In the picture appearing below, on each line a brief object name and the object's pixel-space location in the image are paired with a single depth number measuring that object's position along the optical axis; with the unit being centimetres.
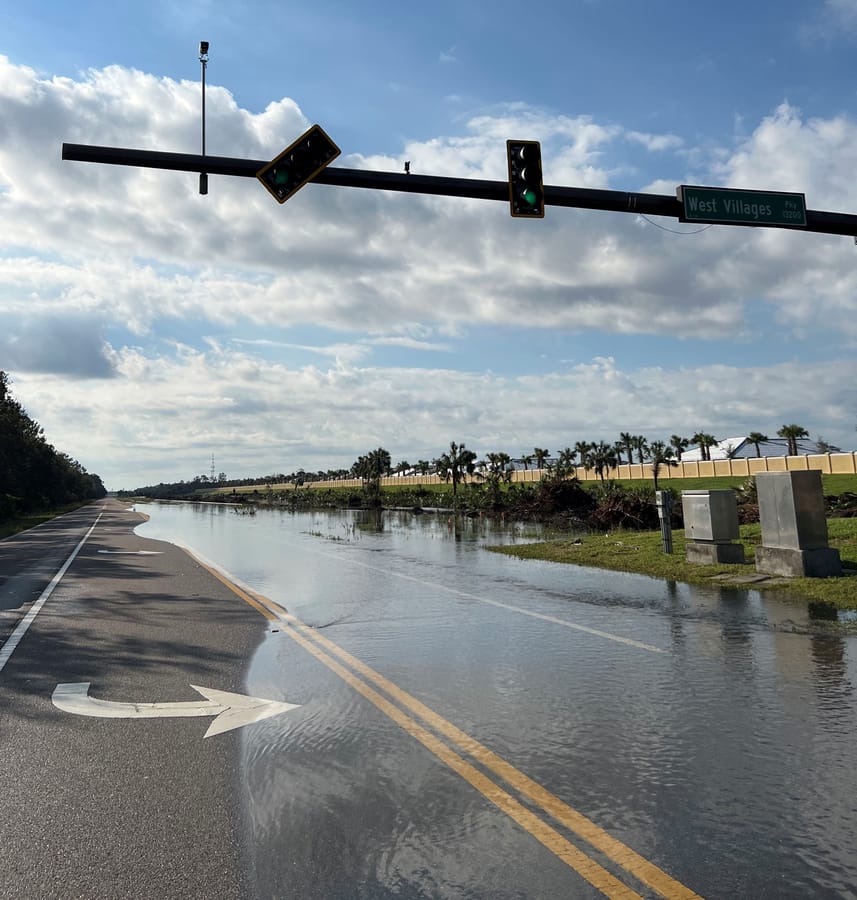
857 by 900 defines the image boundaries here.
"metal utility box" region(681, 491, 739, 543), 1421
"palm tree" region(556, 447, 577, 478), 4693
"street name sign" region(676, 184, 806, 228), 1215
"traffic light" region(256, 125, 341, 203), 1057
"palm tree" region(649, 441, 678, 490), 7271
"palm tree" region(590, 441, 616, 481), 8425
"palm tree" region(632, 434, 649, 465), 10000
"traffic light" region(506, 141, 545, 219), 1120
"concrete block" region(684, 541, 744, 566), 1415
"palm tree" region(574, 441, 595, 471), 9700
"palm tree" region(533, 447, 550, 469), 10344
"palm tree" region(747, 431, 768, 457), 11238
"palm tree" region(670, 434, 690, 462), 10462
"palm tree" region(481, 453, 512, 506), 5556
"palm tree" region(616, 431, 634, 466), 10106
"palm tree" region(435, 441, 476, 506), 8819
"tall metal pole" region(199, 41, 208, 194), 1213
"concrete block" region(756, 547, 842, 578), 1195
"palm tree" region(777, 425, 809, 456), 9425
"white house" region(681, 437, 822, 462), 14112
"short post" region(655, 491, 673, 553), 1600
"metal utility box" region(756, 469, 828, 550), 1207
